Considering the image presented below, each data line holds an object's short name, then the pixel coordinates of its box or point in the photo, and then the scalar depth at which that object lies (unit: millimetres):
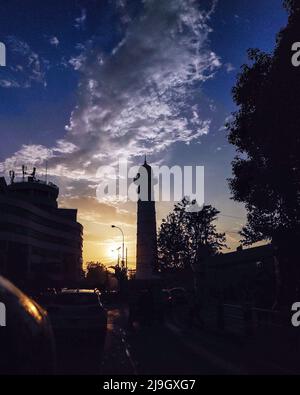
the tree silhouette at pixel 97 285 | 60197
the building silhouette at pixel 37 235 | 84188
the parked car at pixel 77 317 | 13336
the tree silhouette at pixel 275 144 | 17625
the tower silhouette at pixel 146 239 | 77938
